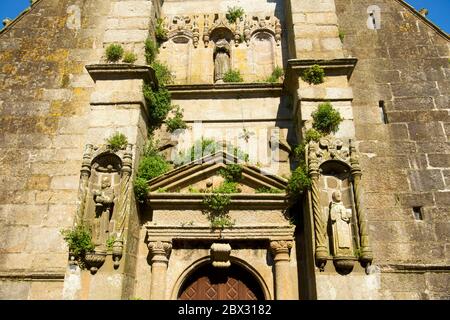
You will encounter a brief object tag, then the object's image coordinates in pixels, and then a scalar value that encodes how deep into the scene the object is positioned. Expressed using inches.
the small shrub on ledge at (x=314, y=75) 314.2
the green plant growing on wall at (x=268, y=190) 298.8
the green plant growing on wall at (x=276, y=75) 357.7
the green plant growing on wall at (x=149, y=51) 341.3
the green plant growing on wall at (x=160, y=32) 383.9
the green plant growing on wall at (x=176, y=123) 340.5
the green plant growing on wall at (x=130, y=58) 327.9
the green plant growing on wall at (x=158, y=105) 331.9
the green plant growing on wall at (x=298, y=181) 281.4
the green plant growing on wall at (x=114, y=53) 330.3
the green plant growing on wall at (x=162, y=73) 352.8
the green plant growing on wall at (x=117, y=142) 293.0
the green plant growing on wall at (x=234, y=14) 397.1
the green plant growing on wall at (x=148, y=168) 290.7
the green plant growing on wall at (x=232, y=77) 361.2
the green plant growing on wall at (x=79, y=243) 263.0
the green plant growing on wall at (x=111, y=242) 264.2
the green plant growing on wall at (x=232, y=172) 306.2
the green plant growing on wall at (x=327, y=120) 295.7
